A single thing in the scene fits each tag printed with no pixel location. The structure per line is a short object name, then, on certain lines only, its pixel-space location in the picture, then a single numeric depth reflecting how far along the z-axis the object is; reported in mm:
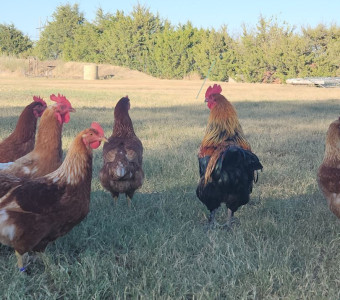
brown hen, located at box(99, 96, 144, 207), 3762
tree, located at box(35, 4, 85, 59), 40719
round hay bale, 31531
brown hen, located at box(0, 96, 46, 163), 3635
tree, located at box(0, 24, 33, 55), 40312
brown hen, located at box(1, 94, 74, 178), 3178
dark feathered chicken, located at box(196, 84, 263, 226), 3229
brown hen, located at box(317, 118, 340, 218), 3018
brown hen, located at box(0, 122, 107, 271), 2389
